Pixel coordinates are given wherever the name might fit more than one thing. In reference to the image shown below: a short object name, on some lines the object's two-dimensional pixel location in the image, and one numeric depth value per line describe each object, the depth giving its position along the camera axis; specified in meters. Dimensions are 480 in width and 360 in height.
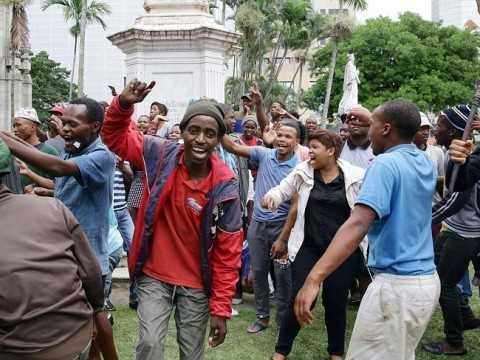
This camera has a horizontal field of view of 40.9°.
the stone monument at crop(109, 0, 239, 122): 10.16
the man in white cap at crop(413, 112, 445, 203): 6.64
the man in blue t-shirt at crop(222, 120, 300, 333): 6.12
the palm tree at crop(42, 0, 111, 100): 37.12
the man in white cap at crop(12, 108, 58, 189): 5.82
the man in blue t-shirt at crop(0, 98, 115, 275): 4.30
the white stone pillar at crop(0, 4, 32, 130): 36.31
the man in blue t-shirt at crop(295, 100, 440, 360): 3.52
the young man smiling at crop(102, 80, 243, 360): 3.93
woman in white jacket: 5.30
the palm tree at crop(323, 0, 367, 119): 37.72
